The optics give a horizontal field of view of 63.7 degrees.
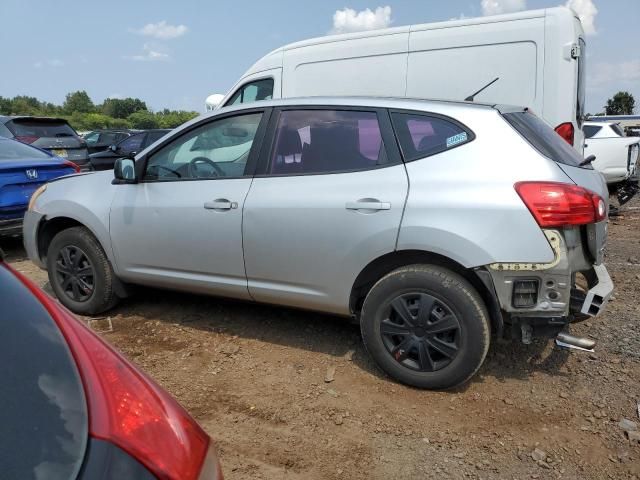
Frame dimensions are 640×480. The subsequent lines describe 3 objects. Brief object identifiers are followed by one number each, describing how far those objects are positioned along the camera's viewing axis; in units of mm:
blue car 6043
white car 9234
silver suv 2830
